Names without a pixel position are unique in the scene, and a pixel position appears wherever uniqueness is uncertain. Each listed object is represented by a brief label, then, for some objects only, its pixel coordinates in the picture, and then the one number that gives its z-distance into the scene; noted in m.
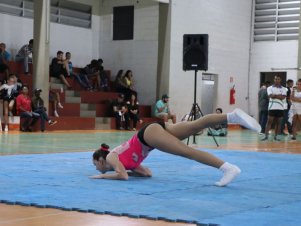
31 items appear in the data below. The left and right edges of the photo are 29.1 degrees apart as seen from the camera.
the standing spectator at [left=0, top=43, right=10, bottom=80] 17.88
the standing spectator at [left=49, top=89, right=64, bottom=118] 18.75
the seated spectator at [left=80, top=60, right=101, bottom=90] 21.47
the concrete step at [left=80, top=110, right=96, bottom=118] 20.31
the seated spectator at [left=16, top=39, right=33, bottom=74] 19.27
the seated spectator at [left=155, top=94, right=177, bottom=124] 20.69
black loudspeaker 13.26
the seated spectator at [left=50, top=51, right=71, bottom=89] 20.00
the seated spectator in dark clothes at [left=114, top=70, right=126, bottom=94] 21.62
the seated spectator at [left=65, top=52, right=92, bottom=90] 20.23
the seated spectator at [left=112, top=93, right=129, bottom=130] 20.06
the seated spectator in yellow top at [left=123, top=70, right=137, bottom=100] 21.39
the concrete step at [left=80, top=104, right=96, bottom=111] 20.45
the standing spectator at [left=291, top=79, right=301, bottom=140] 14.79
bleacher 18.89
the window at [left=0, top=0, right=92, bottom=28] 20.17
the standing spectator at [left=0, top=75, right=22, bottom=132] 16.69
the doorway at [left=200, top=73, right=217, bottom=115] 24.34
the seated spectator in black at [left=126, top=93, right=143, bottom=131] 20.28
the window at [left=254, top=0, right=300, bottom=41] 25.03
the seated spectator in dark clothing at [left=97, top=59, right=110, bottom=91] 21.72
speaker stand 13.09
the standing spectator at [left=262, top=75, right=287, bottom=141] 14.75
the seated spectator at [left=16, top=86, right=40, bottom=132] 16.58
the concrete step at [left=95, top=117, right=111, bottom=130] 20.03
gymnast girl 5.74
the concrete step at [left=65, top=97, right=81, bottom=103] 20.14
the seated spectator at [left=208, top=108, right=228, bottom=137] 17.45
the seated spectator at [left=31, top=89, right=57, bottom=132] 16.97
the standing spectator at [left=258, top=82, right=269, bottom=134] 18.34
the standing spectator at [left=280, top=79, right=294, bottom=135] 17.73
